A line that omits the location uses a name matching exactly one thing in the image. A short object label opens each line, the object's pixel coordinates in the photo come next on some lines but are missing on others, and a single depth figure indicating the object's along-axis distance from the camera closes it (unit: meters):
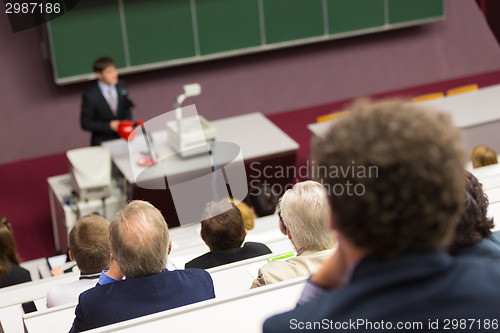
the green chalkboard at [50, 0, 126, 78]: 7.08
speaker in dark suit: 5.75
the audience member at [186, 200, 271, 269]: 3.11
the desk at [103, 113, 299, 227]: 4.76
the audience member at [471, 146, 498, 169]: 4.63
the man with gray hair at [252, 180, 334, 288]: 2.36
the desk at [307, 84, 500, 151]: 5.77
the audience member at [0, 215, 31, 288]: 3.63
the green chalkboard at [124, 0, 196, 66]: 7.34
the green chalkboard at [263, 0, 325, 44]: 7.83
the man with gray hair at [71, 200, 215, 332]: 2.06
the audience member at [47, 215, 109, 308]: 2.93
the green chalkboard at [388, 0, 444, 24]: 8.27
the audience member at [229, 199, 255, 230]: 3.81
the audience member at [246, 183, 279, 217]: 4.59
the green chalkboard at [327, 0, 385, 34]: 8.05
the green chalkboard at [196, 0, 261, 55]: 7.57
